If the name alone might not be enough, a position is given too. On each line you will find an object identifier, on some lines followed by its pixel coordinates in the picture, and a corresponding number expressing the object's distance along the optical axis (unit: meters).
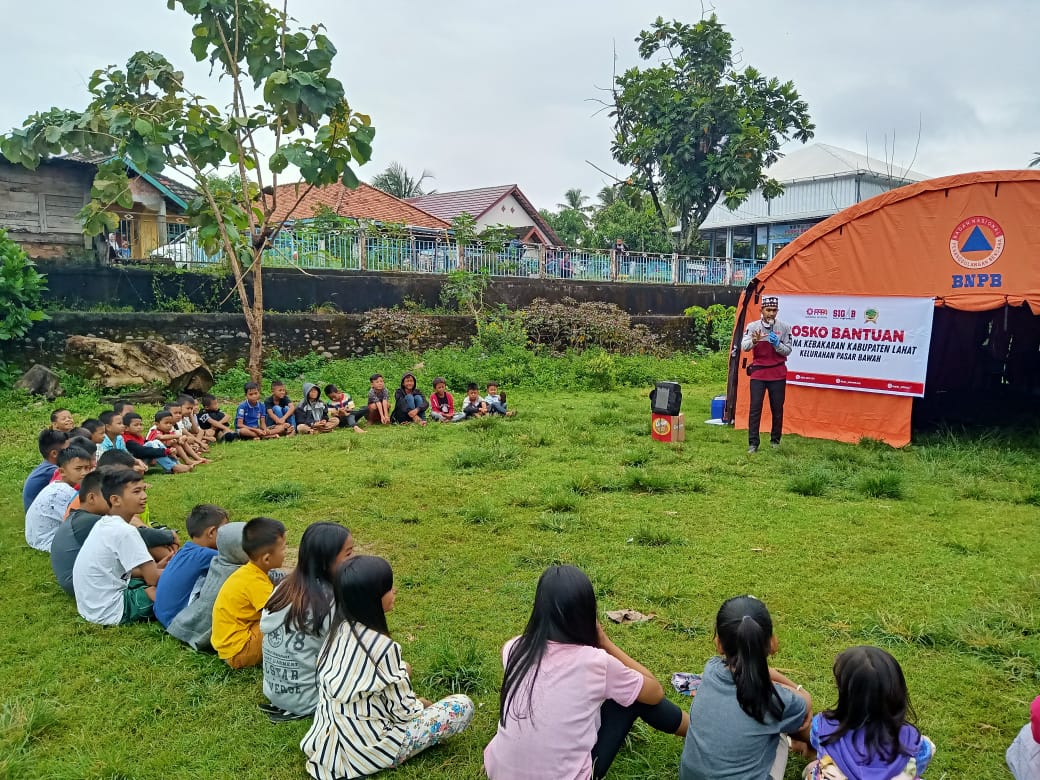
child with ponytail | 2.71
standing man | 9.00
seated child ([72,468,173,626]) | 4.45
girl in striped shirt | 3.03
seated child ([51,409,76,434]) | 7.38
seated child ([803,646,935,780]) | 2.55
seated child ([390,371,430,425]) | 11.51
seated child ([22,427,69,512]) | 6.10
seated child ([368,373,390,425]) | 11.32
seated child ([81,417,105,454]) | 7.13
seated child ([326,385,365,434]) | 11.14
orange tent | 8.53
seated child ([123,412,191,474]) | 8.19
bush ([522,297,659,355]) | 17.66
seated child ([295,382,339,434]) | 10.80
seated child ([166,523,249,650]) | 4.04
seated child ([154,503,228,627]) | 4.32
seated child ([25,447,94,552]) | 5.61
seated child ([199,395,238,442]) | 10.07
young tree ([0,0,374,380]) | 10.80
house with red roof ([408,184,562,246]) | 31.62
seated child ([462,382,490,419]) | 11.74
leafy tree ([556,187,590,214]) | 47.56
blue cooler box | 11.23
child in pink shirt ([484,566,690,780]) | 2.69
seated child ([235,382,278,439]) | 10.19
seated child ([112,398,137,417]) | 8.18
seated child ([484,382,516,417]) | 11.84
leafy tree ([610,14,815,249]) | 24.91
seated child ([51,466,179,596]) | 4.79
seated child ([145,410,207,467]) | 8.62
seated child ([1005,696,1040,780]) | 2.62
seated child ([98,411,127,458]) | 7.63
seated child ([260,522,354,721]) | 3.43
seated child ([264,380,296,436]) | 10.51
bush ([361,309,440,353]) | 16.22
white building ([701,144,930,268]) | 31.02
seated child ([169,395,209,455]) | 8.94
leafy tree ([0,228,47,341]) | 12.09
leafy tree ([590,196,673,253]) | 28.76
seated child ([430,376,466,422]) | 11.61
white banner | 9.21
